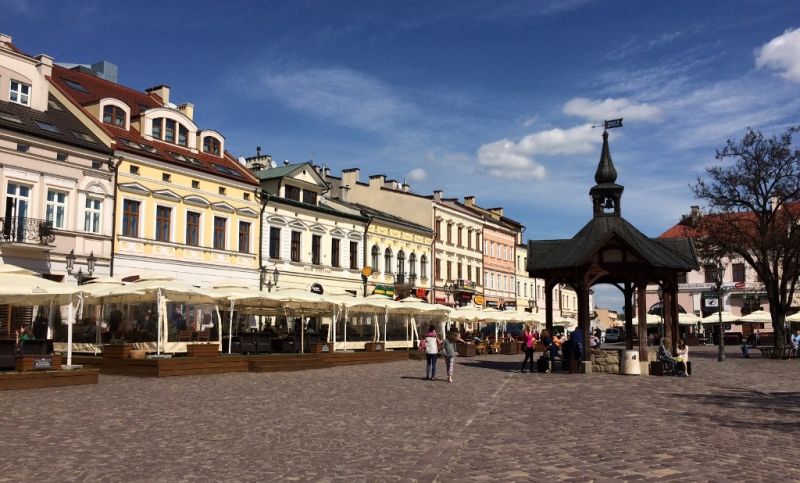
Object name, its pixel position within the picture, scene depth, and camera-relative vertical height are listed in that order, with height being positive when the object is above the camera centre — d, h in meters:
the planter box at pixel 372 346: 31.41 -1.01
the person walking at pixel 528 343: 25.20 -0.71
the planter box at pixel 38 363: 17.97 -0.98
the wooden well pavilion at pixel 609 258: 23.45 +2.11
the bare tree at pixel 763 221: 35.75 +5.12
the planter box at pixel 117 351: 22.09 -0.85
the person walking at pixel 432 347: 21.09 -0.70
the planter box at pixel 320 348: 28.49 -0.98
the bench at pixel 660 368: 23.36 -1.44
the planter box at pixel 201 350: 22.19 -0.83
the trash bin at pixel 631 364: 23.31 -1.32
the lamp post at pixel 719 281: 33.88 +2.02
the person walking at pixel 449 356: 20.78 -0.94
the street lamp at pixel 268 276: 39.47 +2.48
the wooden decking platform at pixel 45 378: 17.05 -1.32
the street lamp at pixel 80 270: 29.14 +2.22
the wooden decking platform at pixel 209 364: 21.00 -1.28
